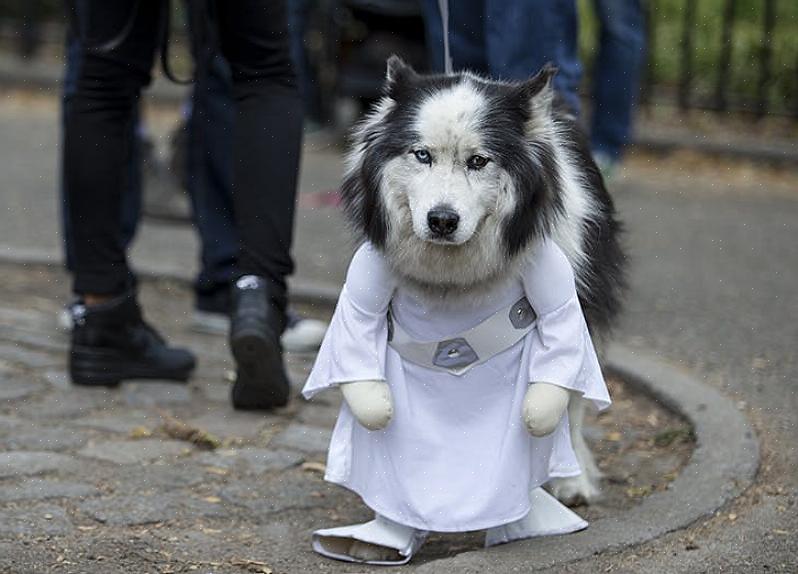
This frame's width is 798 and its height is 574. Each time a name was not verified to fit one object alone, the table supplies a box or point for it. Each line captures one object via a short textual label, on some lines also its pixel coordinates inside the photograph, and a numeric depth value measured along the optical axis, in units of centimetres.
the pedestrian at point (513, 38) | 455
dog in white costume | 303
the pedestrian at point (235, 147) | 414
